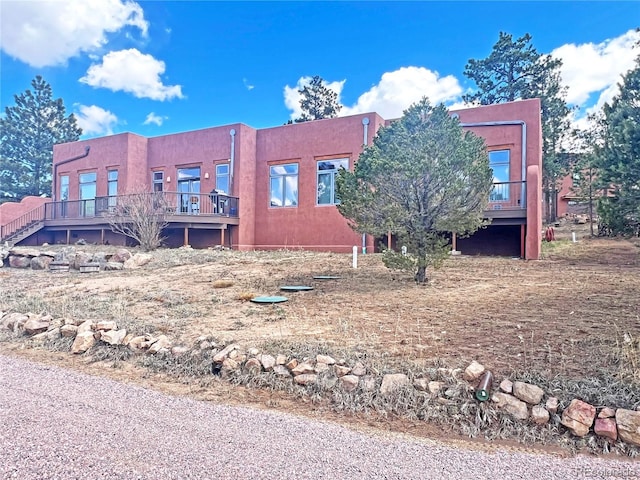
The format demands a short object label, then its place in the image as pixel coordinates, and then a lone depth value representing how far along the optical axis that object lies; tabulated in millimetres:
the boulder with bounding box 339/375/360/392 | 3156
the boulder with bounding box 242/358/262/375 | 3537
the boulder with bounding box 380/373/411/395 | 3049
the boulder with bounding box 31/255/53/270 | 10547
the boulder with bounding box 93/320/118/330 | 4660
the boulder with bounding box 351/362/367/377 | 3280
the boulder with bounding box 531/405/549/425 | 2639
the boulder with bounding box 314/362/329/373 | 3375
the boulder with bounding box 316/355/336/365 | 3451
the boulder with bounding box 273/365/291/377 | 3453
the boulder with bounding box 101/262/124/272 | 9758
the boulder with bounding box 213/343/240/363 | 3740
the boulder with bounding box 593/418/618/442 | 2469
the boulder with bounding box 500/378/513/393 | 2852
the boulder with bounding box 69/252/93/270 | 9977
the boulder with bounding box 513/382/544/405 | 2766
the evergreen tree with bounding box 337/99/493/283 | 5953
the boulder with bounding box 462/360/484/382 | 3020
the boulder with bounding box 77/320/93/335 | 4688
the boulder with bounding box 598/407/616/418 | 2549
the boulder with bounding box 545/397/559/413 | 2681
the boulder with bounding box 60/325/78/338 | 4809
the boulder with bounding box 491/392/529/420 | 2688
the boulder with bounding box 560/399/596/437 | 2527
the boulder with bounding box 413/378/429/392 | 3012
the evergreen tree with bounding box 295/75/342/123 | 27828
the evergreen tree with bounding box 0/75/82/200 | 27219
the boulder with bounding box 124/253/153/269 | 10020
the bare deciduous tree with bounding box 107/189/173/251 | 12531
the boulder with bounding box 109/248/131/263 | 10336
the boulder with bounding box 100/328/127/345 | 4426
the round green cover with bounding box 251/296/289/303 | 5680
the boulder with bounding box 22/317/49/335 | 5055
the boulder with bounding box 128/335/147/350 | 4285
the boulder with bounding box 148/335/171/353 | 4160
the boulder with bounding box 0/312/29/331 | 5320
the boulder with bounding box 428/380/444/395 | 2965
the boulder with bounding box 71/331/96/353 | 4453
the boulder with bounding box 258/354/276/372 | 3539
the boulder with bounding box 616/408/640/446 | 2424
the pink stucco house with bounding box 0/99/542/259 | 11852
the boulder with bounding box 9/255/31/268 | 10938
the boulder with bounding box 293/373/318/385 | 3304
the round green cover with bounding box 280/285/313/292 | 6449
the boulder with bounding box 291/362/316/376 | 3406
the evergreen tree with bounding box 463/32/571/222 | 20422
